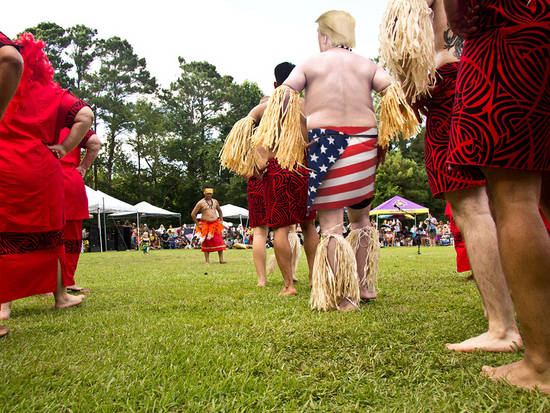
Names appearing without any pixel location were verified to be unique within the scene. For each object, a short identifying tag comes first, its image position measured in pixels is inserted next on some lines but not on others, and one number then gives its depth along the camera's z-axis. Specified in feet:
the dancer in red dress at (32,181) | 9.65
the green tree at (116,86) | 131.13
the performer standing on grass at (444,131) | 6.55
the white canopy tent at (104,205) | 64.44
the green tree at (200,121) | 142.72
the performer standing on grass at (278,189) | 13.51
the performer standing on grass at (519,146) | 4.52
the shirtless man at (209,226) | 34.71
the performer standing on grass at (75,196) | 13.94
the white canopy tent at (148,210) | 80.74
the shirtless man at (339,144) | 10.50
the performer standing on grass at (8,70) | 6.53
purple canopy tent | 81.35
